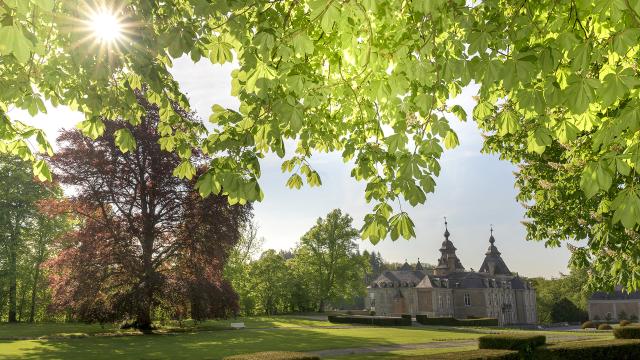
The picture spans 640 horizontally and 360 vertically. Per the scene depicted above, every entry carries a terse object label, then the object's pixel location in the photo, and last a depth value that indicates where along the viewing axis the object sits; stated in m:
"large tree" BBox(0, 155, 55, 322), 39.16
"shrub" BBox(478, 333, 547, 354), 17.14
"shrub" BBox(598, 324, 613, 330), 49.31
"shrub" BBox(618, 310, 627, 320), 73.75
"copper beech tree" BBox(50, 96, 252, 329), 25.98
